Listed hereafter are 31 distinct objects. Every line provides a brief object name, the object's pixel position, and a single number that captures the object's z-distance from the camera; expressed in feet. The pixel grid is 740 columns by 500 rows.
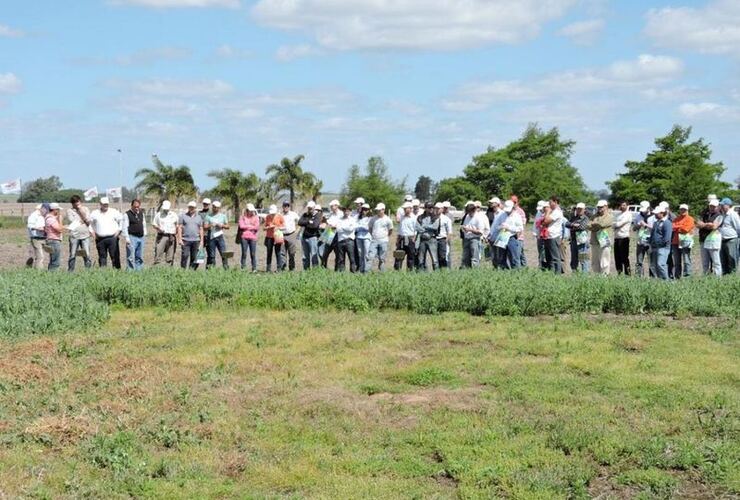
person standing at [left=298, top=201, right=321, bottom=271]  66.39
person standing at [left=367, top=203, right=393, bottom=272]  66.39
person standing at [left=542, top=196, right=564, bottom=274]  59.31
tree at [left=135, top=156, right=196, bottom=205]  218.59
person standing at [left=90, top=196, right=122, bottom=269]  63.31
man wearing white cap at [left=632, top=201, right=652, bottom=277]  62.95
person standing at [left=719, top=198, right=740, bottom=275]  58.08
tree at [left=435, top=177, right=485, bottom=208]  242.37
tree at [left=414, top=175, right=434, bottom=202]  395.14
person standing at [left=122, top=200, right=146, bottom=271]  65.05
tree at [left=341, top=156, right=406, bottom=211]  234.17
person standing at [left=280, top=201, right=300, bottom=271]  68.13
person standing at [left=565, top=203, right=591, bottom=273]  60.75
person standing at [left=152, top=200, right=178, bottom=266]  68.44
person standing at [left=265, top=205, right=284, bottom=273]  67.15
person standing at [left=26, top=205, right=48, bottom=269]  68.08
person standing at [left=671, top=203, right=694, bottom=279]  60.23
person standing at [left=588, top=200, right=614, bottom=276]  60.49
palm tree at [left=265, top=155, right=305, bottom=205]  219.00
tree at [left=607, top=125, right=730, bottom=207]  198.18
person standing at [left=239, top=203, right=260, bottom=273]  67.72
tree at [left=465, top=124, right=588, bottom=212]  230.48
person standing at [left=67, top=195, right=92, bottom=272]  65.21
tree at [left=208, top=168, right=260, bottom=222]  218.38
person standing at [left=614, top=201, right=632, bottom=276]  61.72
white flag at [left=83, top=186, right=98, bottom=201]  197.16
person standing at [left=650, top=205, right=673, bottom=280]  57.98
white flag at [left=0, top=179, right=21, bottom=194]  209.83
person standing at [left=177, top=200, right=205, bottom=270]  66.03
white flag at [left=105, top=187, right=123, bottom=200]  222.93
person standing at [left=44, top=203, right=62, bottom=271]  63.77
